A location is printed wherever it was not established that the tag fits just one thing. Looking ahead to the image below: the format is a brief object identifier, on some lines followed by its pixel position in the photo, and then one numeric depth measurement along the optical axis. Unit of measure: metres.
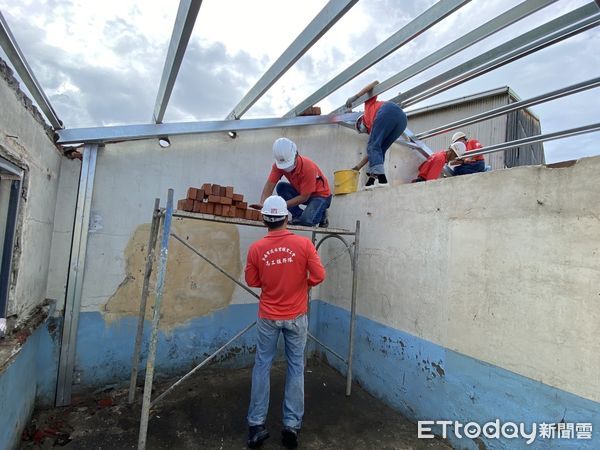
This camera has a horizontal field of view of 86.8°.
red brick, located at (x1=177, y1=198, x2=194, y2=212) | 2.56
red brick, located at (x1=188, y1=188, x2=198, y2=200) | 2.55
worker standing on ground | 2.48
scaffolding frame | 2.23
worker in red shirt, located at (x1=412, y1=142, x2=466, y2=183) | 4.36
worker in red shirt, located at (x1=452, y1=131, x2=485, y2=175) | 4.51
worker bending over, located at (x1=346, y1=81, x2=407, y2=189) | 3.59
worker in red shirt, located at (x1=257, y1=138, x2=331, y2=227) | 3.27
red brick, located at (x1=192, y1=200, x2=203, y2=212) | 2.57
